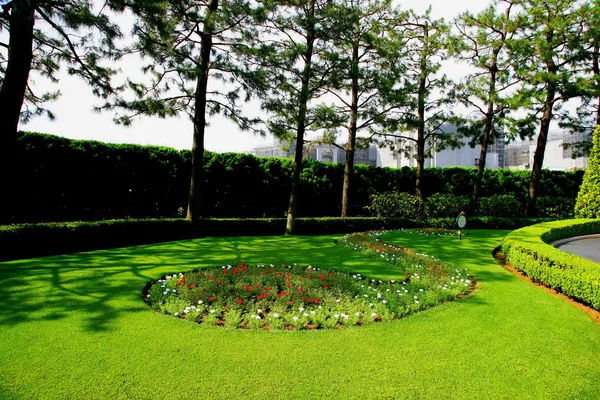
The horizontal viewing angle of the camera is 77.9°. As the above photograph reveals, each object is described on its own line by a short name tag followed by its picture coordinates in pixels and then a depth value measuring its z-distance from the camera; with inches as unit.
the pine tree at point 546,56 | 525.7
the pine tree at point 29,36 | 261.1
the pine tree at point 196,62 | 354.6
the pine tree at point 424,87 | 530.6
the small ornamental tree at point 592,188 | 494.0
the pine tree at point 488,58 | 552.1
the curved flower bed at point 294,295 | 158.2
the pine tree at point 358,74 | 424.5
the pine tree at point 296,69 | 402.0
